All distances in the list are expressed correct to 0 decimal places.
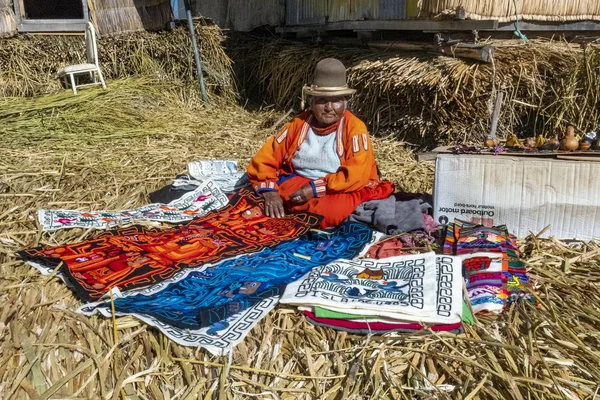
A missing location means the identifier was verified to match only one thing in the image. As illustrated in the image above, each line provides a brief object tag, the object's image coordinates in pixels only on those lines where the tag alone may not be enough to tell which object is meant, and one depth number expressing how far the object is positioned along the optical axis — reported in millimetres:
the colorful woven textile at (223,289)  2469
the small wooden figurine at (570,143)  3545
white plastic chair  7621
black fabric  4195
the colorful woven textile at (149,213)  3605
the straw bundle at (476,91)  5348
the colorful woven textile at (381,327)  2445
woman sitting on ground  3621
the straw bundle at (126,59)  7902
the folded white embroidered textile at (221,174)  4312
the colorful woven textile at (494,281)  2645
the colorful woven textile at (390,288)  2477
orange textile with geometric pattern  2859
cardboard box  3373
